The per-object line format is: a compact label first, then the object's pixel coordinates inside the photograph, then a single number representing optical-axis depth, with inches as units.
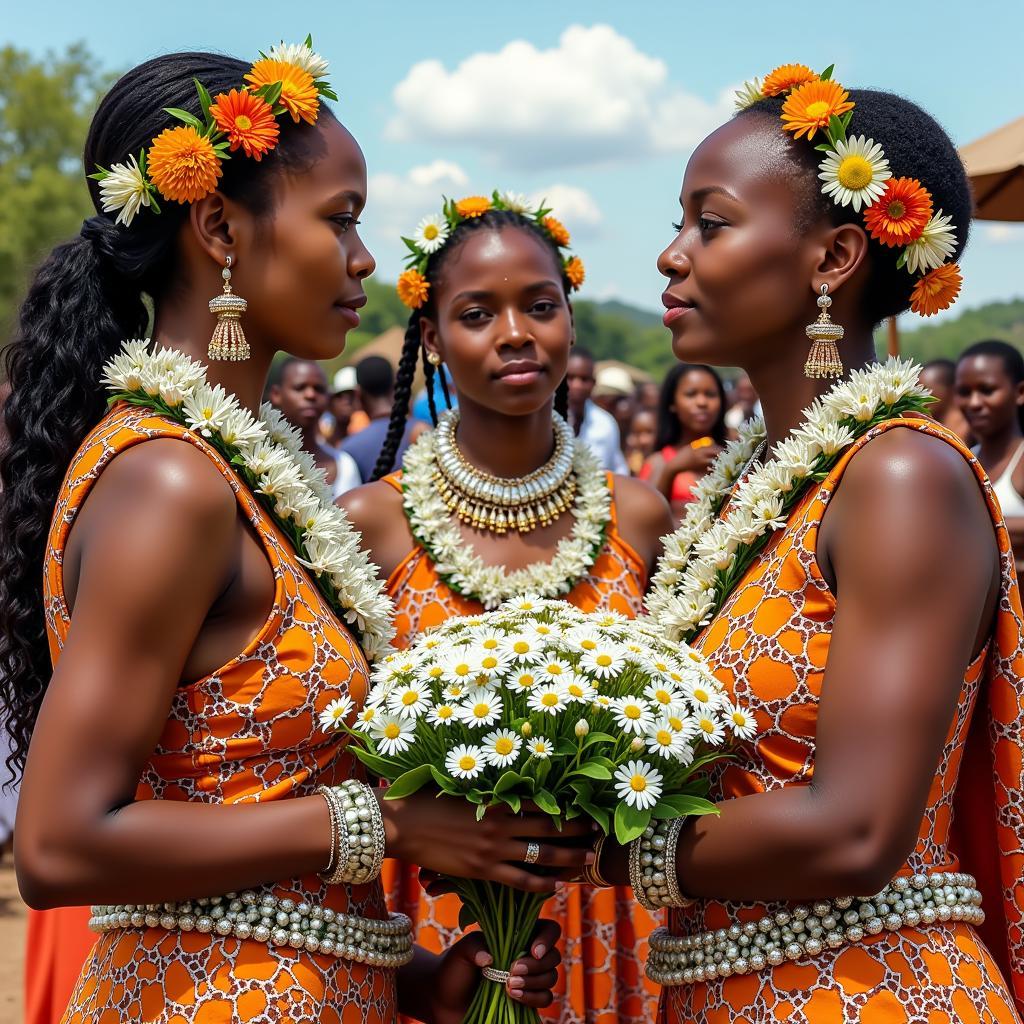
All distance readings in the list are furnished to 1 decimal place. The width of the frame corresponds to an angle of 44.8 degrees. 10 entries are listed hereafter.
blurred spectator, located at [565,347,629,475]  443.2
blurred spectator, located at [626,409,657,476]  595.2
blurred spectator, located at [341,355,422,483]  460.4
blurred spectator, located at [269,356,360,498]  394.3
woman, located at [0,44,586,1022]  89.6
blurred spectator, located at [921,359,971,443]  488.7
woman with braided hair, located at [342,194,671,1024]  158.4
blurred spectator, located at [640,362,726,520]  359.8
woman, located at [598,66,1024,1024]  91.3
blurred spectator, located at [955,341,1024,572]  338.0
